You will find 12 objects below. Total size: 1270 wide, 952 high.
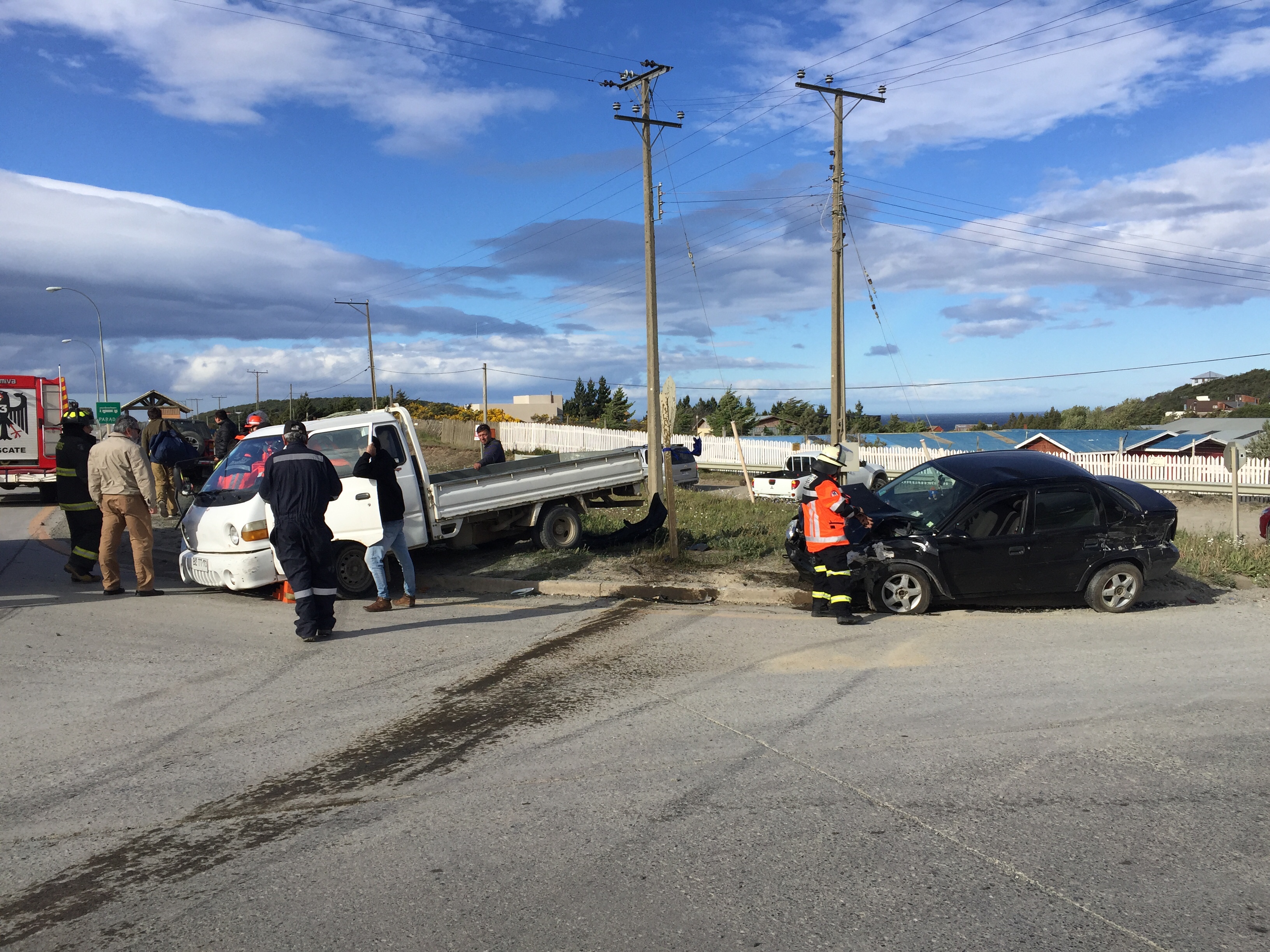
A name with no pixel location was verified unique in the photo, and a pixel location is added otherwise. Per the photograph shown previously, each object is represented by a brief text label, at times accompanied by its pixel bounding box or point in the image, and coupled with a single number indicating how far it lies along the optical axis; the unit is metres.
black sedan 8.98
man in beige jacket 9.55
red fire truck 20.19
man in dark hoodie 8.95
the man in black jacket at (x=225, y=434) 16.73
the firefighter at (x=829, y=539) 8.61
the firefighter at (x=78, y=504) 10.36
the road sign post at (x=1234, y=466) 13.88
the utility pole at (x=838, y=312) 25.94
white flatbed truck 9.38
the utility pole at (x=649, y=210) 19.31
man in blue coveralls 7.71
